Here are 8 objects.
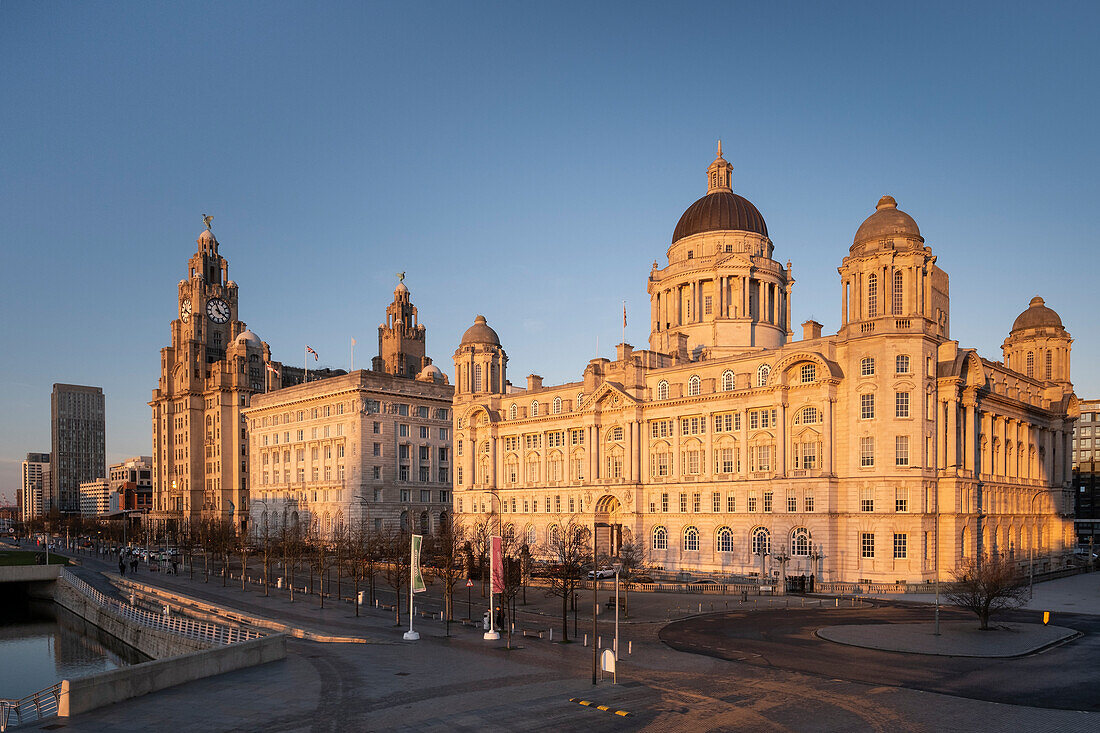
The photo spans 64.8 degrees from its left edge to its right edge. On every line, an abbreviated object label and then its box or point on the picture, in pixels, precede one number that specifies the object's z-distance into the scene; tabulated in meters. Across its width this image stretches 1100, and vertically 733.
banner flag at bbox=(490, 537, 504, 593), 43.88
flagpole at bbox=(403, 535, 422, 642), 47.12
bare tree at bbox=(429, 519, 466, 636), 54.75
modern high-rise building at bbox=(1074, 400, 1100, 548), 194.12
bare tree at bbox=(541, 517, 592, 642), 52.38
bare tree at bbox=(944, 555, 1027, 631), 49.88
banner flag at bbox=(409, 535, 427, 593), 48.52
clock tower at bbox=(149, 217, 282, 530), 173.38
